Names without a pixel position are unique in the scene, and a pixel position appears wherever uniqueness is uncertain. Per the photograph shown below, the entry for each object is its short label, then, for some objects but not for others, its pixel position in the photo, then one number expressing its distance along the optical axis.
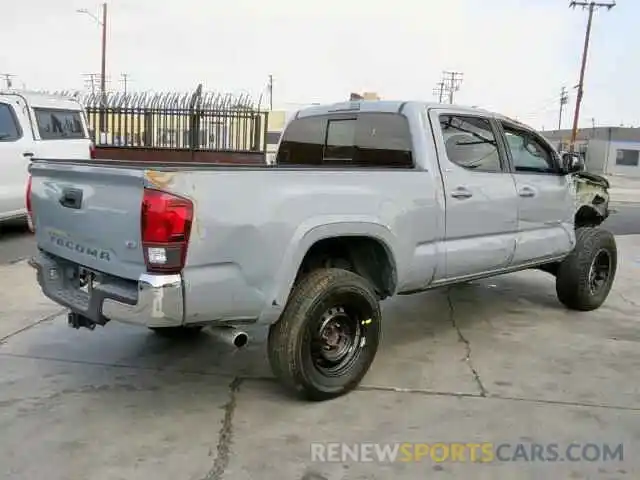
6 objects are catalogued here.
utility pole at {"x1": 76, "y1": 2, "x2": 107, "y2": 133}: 41.56
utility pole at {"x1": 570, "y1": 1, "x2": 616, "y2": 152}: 48.86
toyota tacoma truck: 3.45
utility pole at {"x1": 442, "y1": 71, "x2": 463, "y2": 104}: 88.69
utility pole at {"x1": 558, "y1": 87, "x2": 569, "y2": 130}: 97.57
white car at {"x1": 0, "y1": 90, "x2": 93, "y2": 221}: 9.88
